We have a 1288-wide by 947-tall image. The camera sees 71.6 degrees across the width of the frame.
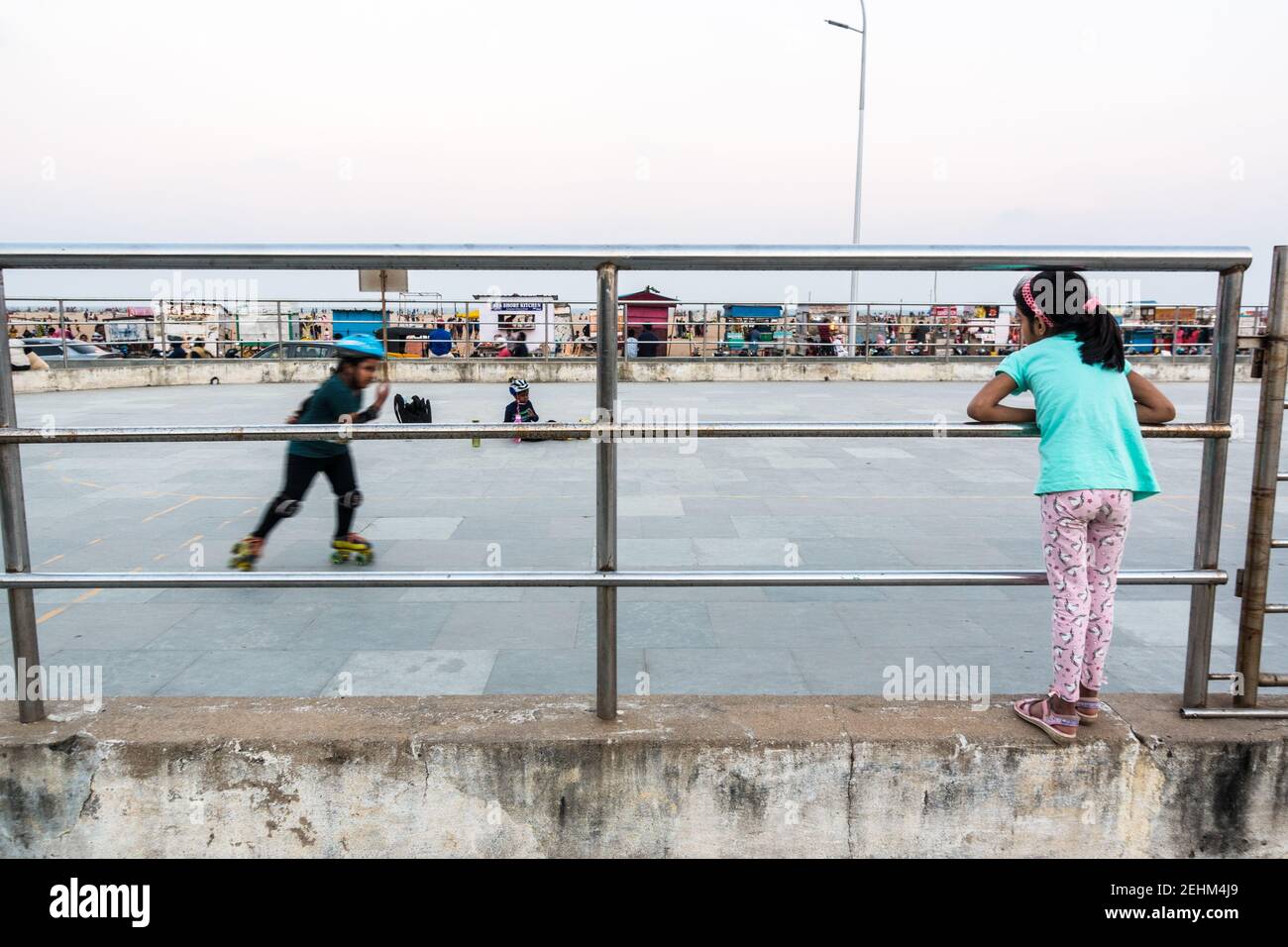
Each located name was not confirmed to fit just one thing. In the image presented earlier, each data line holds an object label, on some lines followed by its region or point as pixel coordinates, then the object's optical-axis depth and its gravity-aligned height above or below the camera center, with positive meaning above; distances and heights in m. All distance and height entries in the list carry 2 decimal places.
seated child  10.38 -0.70
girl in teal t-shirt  2.43 -0.27
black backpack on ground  10.65 -0.77
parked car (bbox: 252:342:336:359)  23.33 -0.13
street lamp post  27.72 +5.76
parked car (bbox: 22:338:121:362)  19.05 -0.22
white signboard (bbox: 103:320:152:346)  22.64 +0.29
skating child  5.40 -0.73
